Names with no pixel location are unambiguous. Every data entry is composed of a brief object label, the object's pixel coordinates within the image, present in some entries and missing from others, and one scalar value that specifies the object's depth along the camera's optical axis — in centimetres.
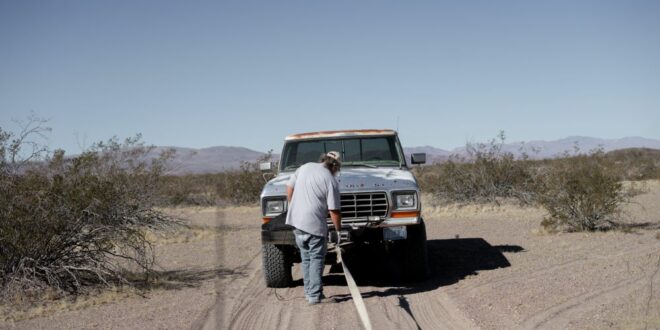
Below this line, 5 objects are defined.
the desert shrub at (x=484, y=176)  2197
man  675
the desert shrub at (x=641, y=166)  3073
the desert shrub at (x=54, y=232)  803
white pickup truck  765
